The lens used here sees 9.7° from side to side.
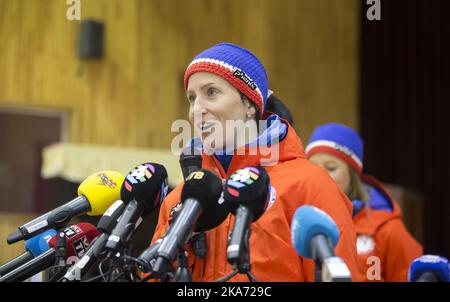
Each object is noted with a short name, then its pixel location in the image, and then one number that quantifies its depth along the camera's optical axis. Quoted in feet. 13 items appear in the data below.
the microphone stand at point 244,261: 18.49
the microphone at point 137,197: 18.93
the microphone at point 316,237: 18.36
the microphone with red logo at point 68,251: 19.53
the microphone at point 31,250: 19.73
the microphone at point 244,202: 18.53
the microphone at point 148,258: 18.88
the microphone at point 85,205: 19.43
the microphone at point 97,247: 19.07
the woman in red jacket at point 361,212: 24.39
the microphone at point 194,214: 18.52
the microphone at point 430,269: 19.78
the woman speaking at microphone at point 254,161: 19.78
